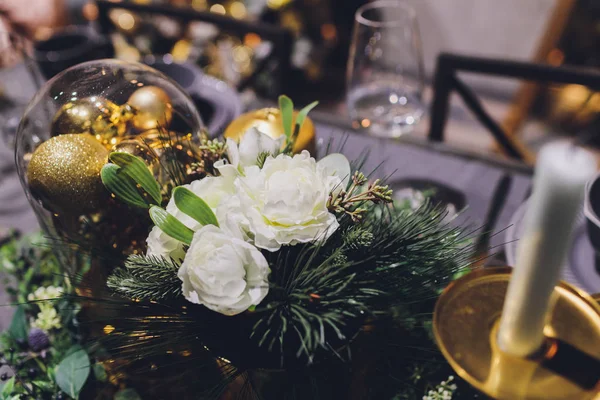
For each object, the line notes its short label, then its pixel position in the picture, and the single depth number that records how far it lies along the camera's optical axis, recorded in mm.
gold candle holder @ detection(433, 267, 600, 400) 298
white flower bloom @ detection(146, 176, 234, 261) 379
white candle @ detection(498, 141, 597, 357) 224
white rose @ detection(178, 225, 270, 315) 327
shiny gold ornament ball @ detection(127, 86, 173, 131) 524
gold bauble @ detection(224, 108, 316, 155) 566
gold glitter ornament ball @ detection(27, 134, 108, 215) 469
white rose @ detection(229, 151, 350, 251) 347
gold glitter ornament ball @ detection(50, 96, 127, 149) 508
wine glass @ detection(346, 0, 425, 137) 758
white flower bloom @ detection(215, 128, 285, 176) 423
